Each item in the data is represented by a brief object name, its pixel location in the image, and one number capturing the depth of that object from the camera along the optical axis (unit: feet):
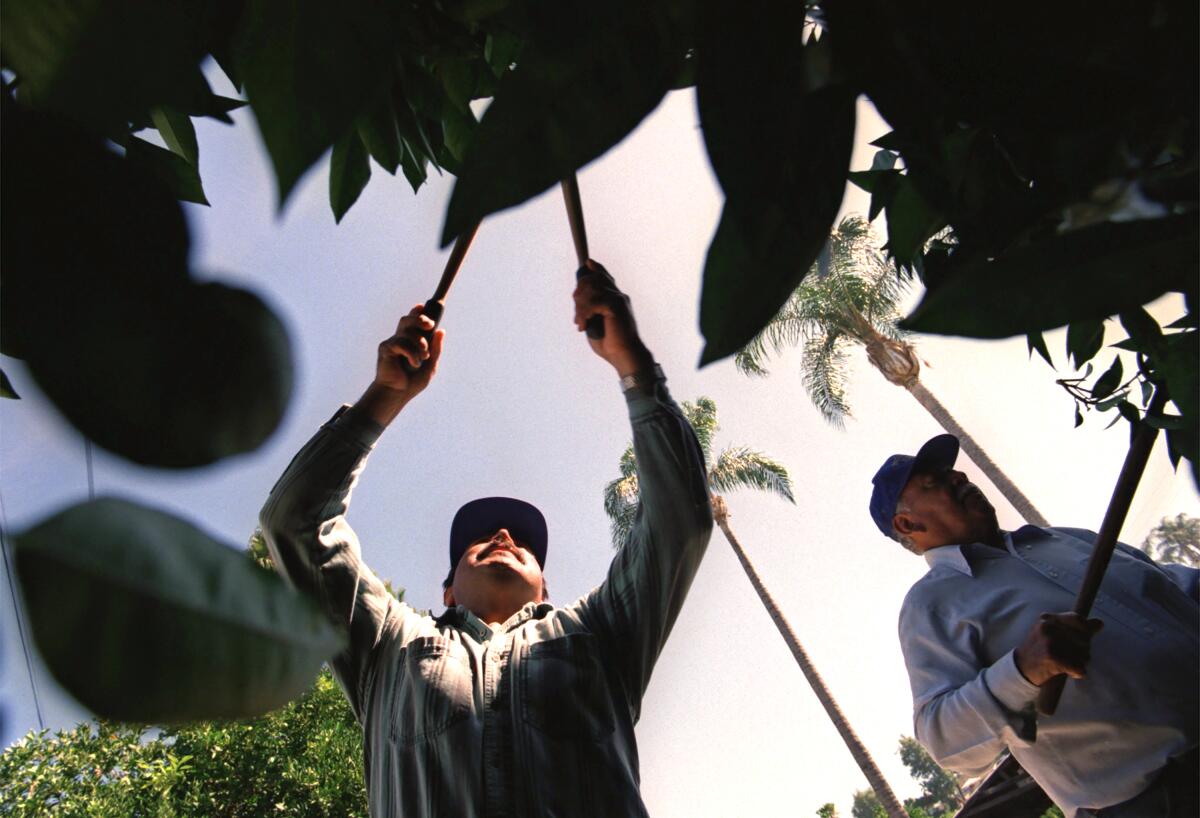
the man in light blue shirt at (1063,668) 6.75
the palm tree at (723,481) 54.19
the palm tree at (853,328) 49.67
